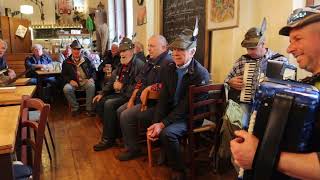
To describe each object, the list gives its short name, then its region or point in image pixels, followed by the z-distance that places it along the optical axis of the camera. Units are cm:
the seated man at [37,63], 553
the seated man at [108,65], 485
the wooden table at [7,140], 139
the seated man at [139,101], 304
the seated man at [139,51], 384
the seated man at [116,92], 343
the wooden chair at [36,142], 174
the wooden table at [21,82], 380
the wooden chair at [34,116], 287
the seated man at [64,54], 676
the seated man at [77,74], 503
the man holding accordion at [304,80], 84
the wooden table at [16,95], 252
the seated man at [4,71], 335
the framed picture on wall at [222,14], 286
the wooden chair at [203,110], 244
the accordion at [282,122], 84
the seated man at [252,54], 243
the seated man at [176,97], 249
